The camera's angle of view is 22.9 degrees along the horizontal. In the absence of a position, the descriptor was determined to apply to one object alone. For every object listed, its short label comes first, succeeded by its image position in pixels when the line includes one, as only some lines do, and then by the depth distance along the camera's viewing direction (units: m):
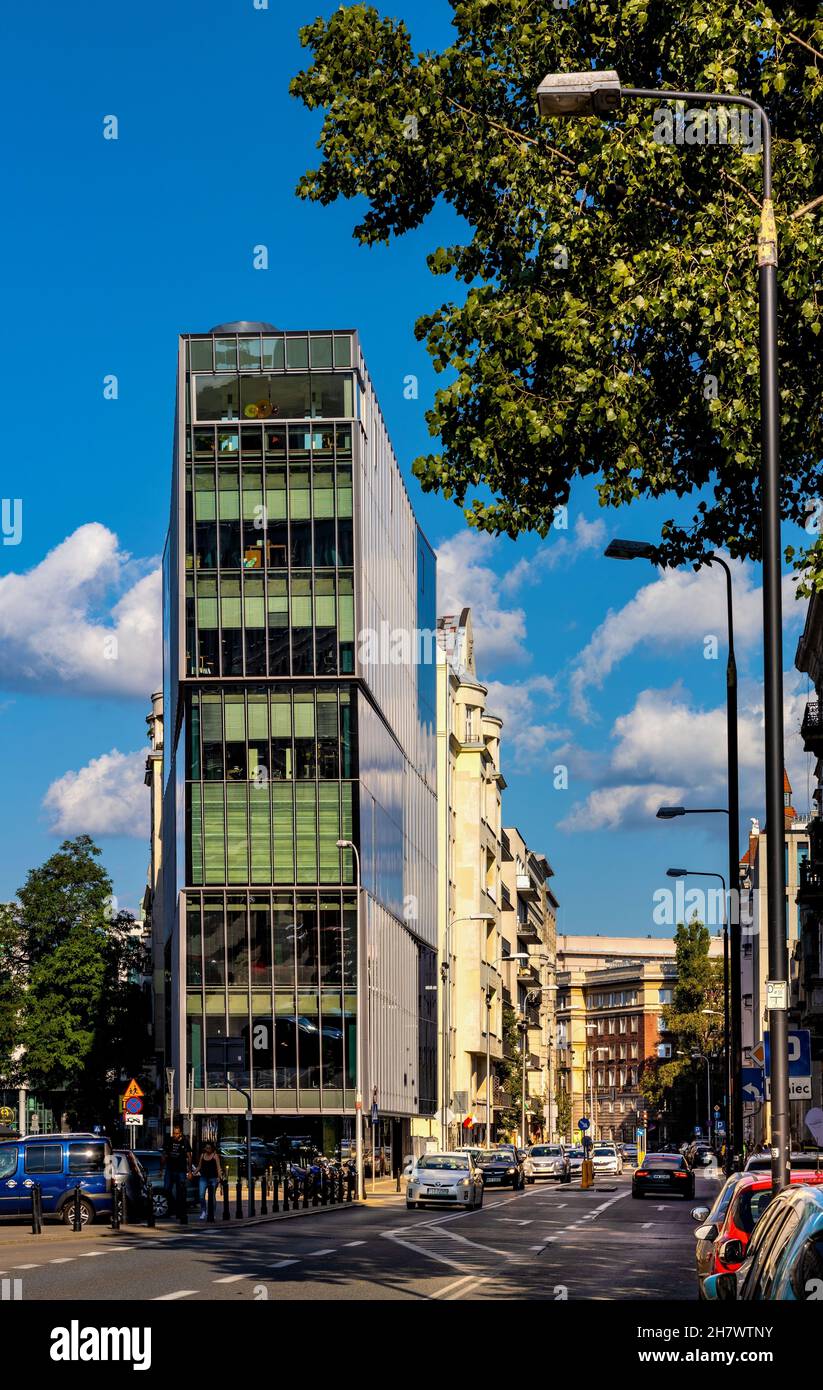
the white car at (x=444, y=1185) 50.12
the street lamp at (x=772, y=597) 14.30
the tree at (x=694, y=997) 146.88
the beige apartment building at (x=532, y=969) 144.25
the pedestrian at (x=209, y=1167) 41.19
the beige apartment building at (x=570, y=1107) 181.62
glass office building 73.06
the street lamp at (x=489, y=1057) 118.62
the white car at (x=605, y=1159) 95.69
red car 14.41
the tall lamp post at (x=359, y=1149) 58.91
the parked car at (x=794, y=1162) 22.99
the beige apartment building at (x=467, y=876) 114.31
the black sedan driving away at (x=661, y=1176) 62.19
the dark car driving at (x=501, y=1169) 71.12
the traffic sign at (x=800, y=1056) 22.59
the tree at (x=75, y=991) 93.62
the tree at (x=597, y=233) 16.64
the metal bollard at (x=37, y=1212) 35.28
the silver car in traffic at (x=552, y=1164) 85.56
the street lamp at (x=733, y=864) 27.98
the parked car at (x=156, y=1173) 46.06
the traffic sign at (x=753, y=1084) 36.42
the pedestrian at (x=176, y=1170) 41.75
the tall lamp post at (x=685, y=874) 62.53
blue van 40.06
